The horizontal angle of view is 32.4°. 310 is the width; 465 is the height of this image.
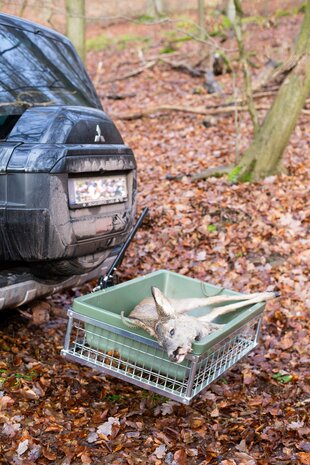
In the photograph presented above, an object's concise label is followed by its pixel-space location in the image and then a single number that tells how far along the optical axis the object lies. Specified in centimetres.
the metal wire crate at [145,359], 332
